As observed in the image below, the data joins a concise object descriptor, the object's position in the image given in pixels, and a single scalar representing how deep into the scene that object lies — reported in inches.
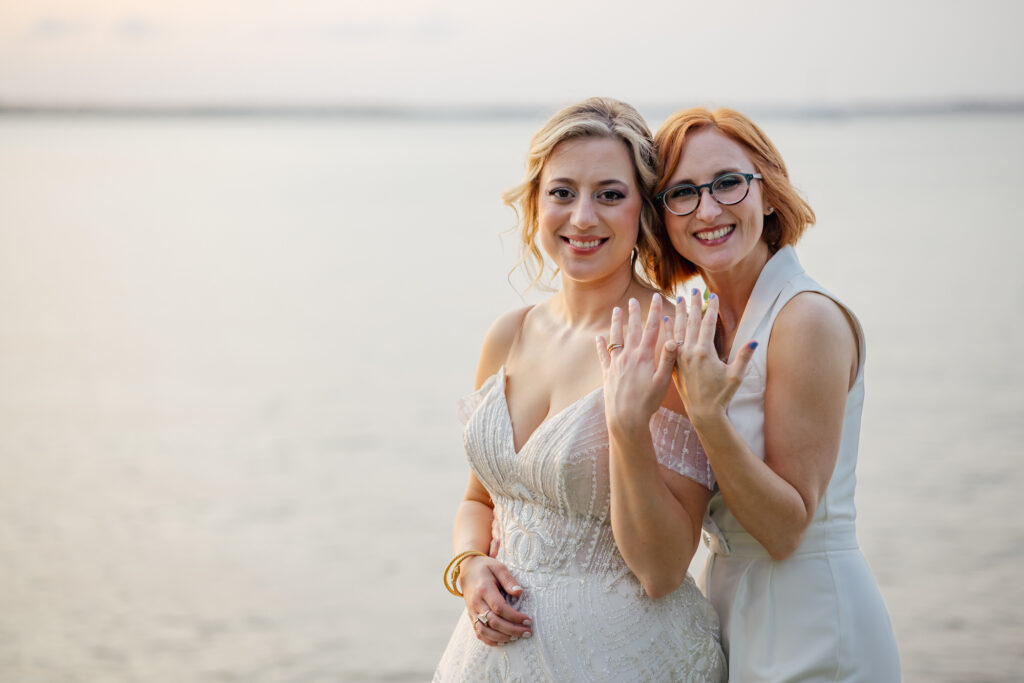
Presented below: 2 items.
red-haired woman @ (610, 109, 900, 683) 97.7
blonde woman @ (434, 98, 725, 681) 105.7
